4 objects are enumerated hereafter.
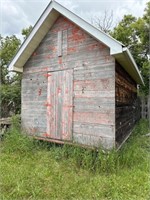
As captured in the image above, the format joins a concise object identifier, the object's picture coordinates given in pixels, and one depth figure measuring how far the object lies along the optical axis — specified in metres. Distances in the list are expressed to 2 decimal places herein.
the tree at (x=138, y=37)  10.83
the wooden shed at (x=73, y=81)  4.39
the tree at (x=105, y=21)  14.62
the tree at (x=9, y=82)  9.99
